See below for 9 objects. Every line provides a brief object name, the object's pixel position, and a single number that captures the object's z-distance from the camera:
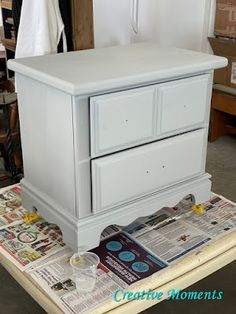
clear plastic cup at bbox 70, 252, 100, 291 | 1.08
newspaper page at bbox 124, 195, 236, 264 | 1.24
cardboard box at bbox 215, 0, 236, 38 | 2.69
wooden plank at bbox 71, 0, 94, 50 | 1.81
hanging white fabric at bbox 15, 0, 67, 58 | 1.70
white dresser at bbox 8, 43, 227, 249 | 1.06
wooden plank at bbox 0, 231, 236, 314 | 1.03
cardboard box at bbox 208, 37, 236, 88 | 2.68
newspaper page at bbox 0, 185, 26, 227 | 1.38
